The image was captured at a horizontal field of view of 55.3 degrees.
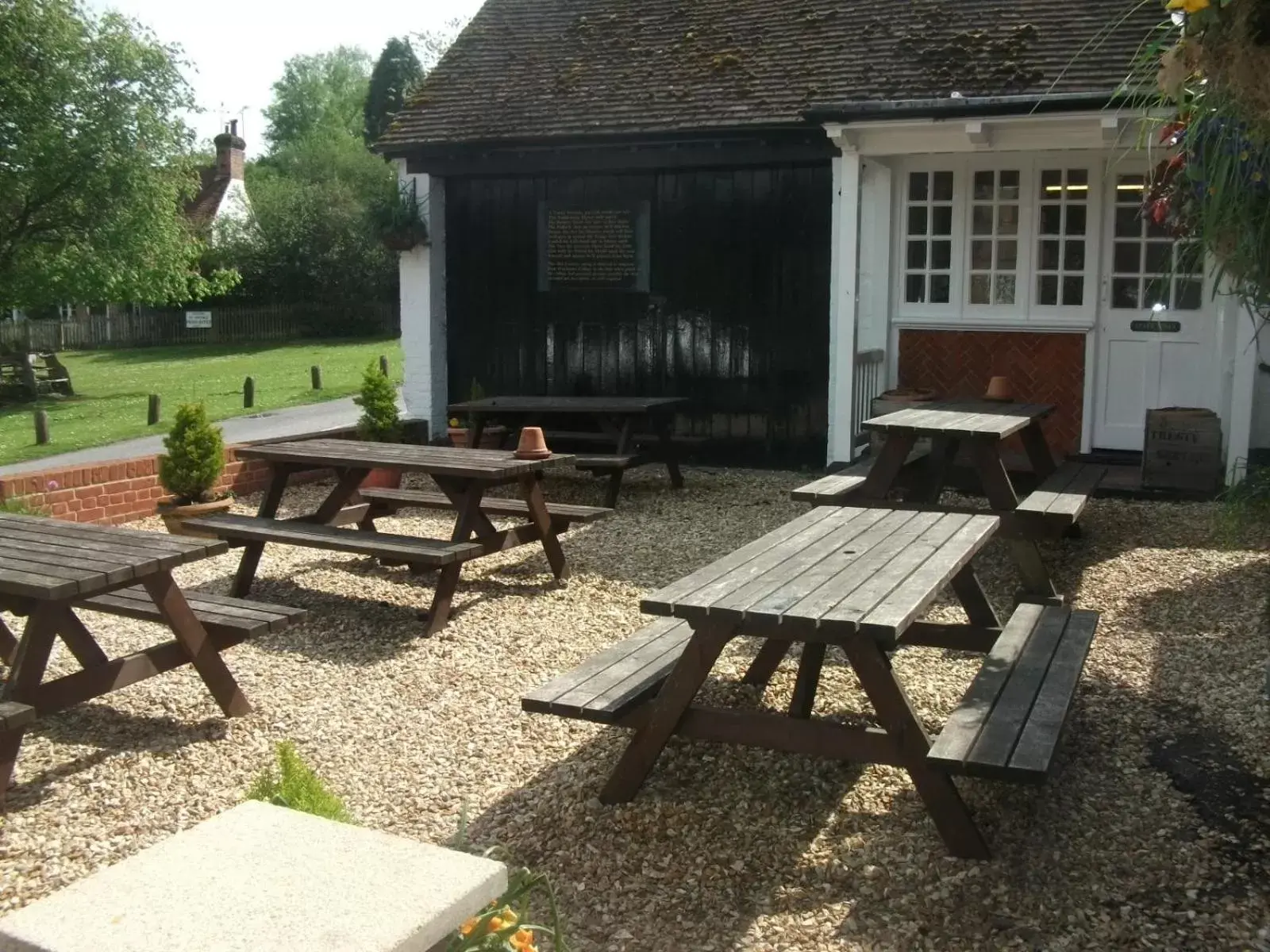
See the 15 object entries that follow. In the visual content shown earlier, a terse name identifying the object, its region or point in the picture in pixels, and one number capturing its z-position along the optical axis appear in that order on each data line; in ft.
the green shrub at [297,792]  10.59
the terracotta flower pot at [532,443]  23.17
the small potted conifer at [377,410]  35.32
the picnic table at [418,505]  20.30
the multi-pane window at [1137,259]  31.99
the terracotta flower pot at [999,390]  28.22
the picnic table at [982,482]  20.54
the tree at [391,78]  177.17
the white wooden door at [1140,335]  31.94
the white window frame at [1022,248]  32.50
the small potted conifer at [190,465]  27.63
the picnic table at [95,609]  13.71
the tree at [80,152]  69.97
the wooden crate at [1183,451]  29.32
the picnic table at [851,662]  11.29
